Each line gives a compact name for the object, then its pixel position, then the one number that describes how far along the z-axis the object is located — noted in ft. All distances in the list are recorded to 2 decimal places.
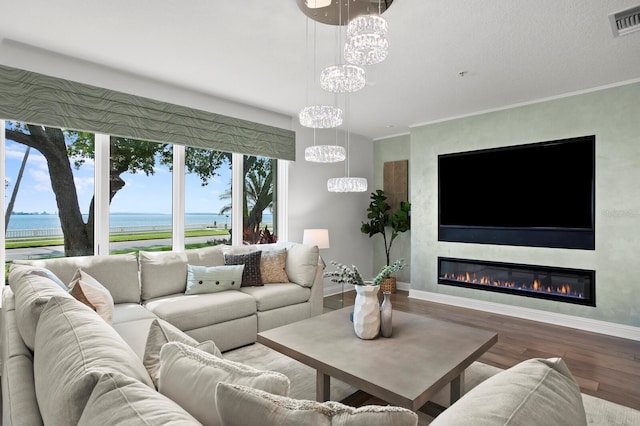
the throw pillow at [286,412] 2.10
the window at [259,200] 14.62
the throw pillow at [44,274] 6.41
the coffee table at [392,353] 5.31
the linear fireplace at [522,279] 12.37
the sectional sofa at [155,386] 2.11
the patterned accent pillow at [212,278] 10.54
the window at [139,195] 11.26
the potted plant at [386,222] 17.63
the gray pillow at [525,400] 1.98
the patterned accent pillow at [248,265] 11.60
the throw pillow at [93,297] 6.64
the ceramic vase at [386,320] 7.28
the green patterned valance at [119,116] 9.03
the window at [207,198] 12.96
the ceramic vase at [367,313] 7.09
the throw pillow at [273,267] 12.17
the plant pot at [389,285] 17.46
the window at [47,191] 9.61
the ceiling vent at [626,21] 7.37
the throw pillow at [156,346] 3.67
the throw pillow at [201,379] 2.61
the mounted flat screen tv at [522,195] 12.37
